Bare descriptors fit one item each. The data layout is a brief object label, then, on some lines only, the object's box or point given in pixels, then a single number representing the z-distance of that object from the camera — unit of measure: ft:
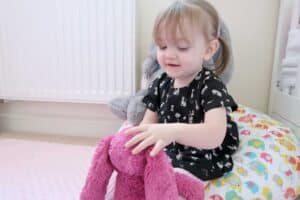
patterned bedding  2.07
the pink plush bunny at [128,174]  1.53
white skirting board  4.70
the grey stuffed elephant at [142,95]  2.89
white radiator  4.05
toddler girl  1.80
